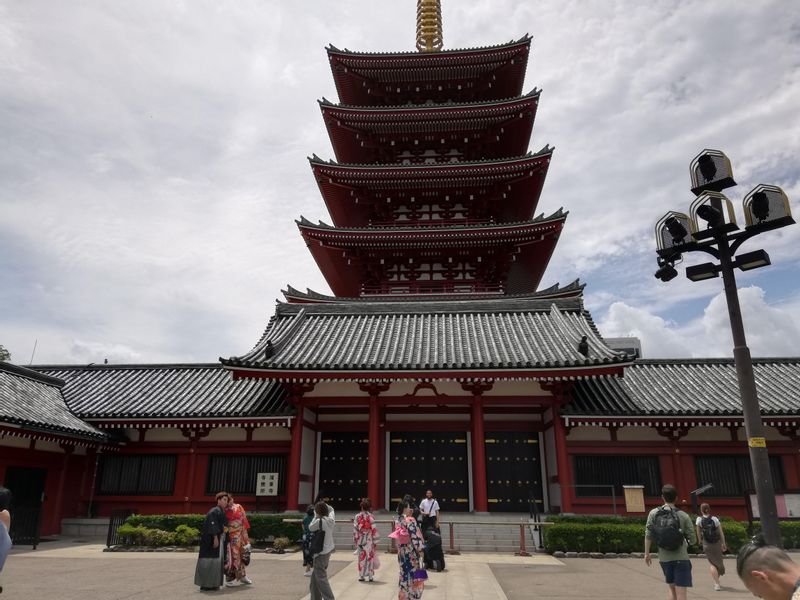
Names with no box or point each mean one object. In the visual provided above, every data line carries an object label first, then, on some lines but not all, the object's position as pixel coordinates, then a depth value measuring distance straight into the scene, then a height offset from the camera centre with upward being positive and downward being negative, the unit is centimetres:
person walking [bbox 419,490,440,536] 1200 -104
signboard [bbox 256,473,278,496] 1756 -59
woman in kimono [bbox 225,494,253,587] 959 -144
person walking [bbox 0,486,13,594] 533 -63
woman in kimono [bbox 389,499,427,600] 772 -131
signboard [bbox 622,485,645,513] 1498 -82
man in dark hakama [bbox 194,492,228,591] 907 -148
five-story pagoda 1714 +629
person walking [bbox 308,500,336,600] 740 -124
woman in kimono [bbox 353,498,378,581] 1015 -148
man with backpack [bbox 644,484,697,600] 662 -87
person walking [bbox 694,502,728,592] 955 -131
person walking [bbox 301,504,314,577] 868 -123
